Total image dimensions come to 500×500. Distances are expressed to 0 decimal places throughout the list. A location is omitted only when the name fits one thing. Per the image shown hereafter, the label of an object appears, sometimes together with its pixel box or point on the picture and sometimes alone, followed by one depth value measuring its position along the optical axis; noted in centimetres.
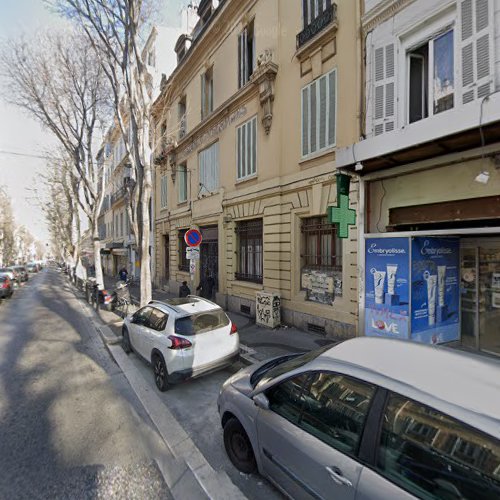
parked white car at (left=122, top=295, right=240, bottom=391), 486
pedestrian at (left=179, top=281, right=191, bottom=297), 1077
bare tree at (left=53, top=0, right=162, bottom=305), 833
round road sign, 779
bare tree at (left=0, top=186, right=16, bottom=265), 3311
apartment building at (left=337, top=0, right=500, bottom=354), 496
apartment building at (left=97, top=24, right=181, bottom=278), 2023
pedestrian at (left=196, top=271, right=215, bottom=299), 1266
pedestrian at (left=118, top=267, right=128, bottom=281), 1869
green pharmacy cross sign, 614
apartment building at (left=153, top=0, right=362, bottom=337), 731
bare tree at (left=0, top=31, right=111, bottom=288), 1245
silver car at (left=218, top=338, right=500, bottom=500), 158
